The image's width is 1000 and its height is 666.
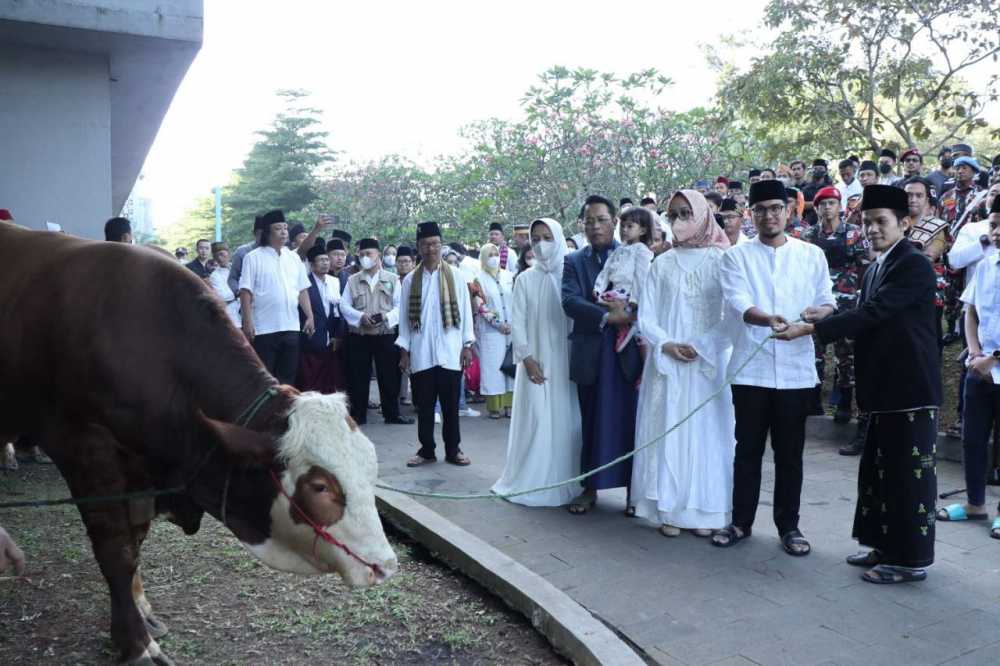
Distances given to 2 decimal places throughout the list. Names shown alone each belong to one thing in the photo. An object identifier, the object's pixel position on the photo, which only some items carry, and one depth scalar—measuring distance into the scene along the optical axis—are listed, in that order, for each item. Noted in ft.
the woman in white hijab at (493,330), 34.83
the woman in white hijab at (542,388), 21.07
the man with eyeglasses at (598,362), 19.83
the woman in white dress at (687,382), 18.31
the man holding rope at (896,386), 14.89
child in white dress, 19.66
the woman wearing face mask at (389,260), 48.32
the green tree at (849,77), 41.34
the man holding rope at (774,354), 16.72
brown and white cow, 10.21
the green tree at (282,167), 124.77
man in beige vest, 32.71
